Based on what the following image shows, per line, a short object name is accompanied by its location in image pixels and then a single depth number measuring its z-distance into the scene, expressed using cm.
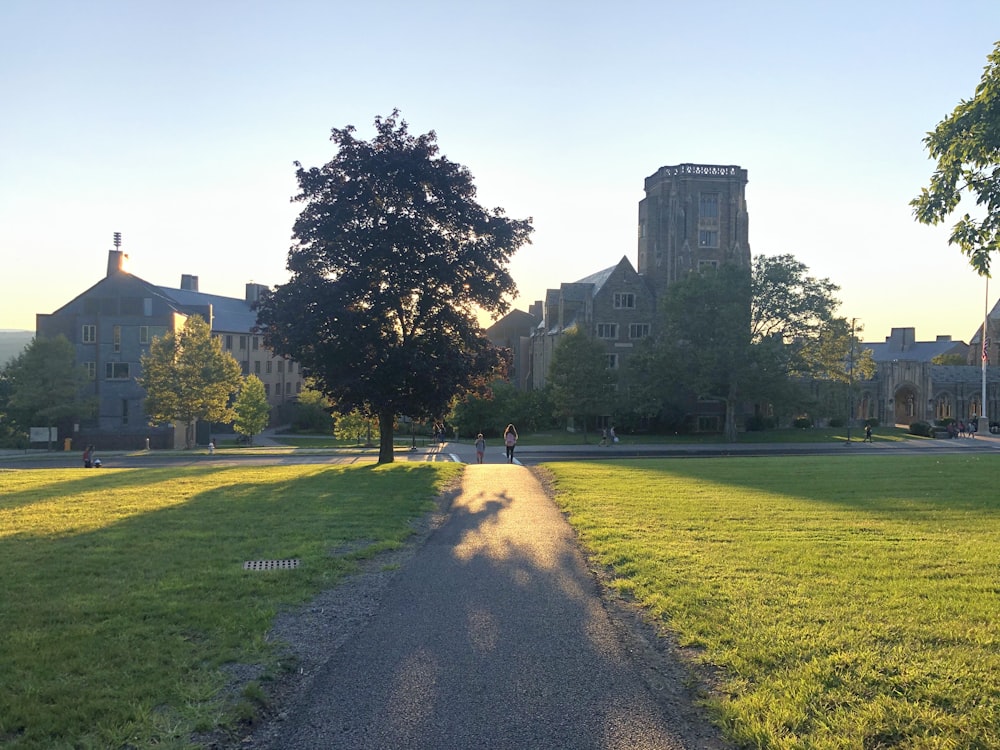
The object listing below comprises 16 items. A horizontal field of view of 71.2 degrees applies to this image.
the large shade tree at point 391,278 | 2541
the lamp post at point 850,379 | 5691
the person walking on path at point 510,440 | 3394
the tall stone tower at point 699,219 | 6838
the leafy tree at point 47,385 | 5375
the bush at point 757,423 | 6362
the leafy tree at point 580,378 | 5312
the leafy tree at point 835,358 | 5681
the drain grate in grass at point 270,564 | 949
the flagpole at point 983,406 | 5647
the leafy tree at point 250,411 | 5725
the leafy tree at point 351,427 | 4844
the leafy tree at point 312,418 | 7112
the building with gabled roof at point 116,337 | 5769
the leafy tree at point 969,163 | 1111
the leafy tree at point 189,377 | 5025
